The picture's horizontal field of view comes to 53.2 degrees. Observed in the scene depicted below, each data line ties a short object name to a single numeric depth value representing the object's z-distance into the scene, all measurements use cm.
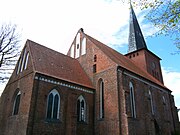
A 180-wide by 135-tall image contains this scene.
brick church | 1328
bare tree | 1597
